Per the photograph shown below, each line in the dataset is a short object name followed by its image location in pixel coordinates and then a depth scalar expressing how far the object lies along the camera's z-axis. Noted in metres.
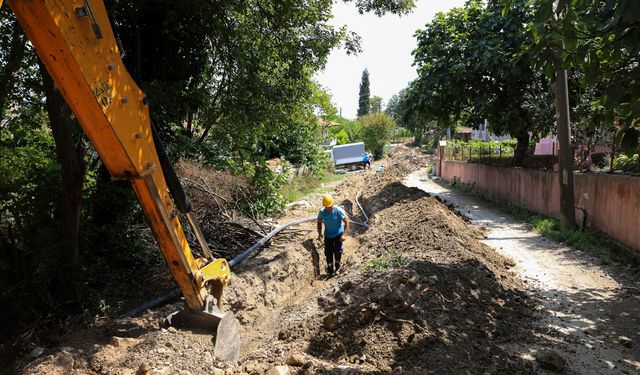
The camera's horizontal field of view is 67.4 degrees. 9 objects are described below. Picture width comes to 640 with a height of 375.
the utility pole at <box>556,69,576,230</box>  11.91
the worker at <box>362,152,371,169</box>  44.88
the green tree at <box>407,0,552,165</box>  16.72
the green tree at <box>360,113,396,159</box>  56.28
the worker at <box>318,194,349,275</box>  9.63
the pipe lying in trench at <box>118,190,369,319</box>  6.50
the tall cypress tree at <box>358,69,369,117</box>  111.38
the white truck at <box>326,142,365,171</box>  44.69
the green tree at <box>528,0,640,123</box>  4.21
